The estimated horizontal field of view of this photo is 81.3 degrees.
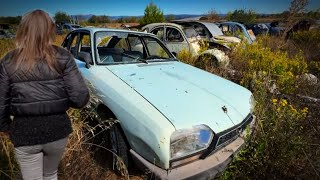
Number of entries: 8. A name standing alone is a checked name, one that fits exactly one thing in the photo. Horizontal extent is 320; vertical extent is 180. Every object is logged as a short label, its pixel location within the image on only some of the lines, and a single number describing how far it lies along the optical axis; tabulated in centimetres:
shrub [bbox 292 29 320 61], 685
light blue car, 157
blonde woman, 117
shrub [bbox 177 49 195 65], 451
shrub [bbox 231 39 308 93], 331
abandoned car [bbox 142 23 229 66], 510
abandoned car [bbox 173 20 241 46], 553
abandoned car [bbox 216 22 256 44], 657
